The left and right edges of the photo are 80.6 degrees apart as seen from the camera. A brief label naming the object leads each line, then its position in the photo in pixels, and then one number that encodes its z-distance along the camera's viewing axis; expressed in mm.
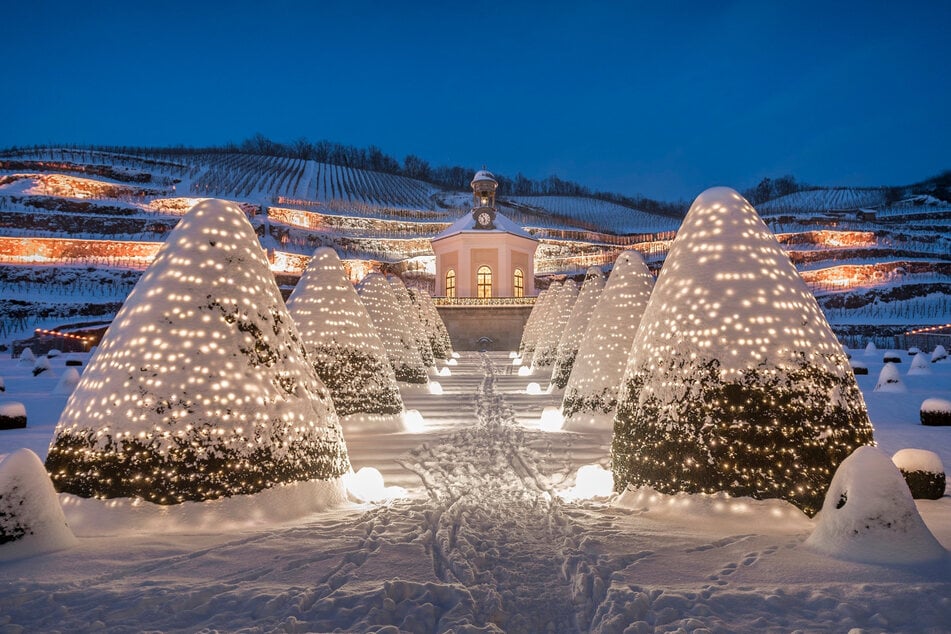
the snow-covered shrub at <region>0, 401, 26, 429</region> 9375
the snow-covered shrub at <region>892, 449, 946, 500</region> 5184
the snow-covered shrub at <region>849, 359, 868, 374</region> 16625
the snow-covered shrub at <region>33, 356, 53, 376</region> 16078
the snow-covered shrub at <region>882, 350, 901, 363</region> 19984
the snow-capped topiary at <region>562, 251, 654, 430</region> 8742
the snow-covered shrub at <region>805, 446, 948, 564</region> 3340
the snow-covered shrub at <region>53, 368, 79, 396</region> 12922
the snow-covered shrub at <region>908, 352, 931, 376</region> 15934
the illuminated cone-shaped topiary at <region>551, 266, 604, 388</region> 12836
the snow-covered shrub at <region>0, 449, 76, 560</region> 3521
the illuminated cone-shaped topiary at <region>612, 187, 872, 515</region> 4281
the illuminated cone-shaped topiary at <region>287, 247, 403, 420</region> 8711
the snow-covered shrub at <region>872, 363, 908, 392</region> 13219
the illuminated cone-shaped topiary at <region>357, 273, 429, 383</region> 13031
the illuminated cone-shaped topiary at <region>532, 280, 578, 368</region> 16953
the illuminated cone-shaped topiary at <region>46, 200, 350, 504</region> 4207
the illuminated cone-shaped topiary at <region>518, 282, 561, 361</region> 21438
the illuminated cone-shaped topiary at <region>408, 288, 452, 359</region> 21714
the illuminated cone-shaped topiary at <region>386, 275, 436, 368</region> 17086
